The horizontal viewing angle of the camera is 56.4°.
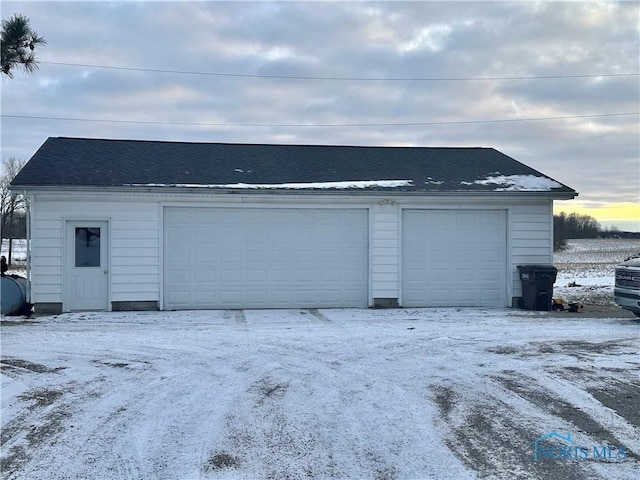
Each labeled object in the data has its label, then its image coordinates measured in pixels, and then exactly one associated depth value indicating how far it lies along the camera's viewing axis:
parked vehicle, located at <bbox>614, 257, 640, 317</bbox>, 11.19
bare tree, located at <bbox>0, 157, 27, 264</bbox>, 31.91
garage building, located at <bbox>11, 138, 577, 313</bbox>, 12.49
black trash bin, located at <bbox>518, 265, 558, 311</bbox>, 13.06
